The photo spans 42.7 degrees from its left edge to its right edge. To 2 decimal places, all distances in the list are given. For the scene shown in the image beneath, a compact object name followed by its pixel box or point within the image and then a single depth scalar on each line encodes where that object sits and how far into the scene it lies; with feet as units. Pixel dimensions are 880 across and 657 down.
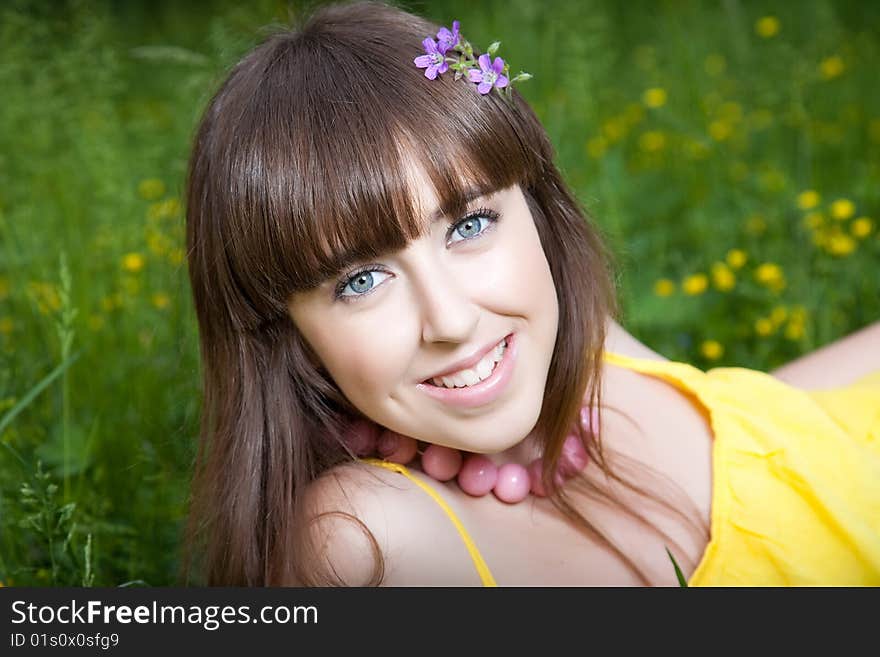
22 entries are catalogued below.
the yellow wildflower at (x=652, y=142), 10.36
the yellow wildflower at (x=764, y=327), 7.50
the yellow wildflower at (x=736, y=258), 7.82
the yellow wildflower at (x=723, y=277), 7.93
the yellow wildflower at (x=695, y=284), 7.81
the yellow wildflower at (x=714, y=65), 11.51
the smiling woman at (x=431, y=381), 4.39
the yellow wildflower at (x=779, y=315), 7.59
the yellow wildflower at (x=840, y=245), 7.95
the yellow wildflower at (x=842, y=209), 7.99
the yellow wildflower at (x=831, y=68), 10.63
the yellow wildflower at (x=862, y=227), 7.88
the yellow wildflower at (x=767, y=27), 10.78
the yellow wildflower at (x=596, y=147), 9.98
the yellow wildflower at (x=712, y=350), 7.43
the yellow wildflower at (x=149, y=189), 9.57
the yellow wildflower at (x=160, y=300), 8.00
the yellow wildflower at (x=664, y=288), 8.05
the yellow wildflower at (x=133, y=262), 7.84
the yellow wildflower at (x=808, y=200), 7.93
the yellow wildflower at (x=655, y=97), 10.08
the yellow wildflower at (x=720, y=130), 10.07
